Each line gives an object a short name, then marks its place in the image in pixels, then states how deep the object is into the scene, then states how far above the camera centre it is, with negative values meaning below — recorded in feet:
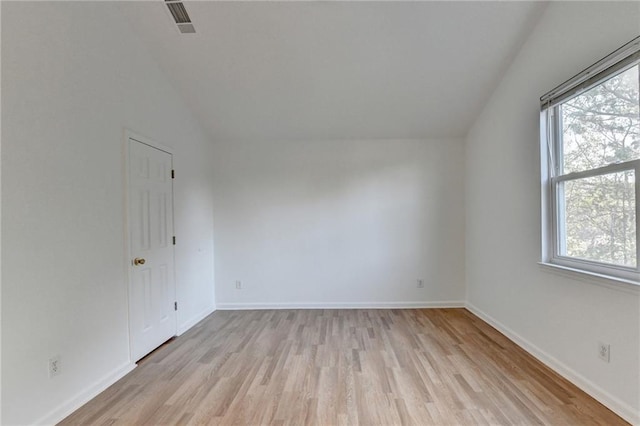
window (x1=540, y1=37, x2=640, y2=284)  6.22 +1.02
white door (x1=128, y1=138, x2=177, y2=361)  8.88 -1.06
